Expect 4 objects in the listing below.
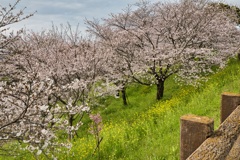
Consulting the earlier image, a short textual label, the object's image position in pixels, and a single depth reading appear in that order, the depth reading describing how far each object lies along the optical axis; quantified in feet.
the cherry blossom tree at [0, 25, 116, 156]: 38.47
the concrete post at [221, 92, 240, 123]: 9.02
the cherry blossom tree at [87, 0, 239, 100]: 44.32
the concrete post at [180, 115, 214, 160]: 6.27
